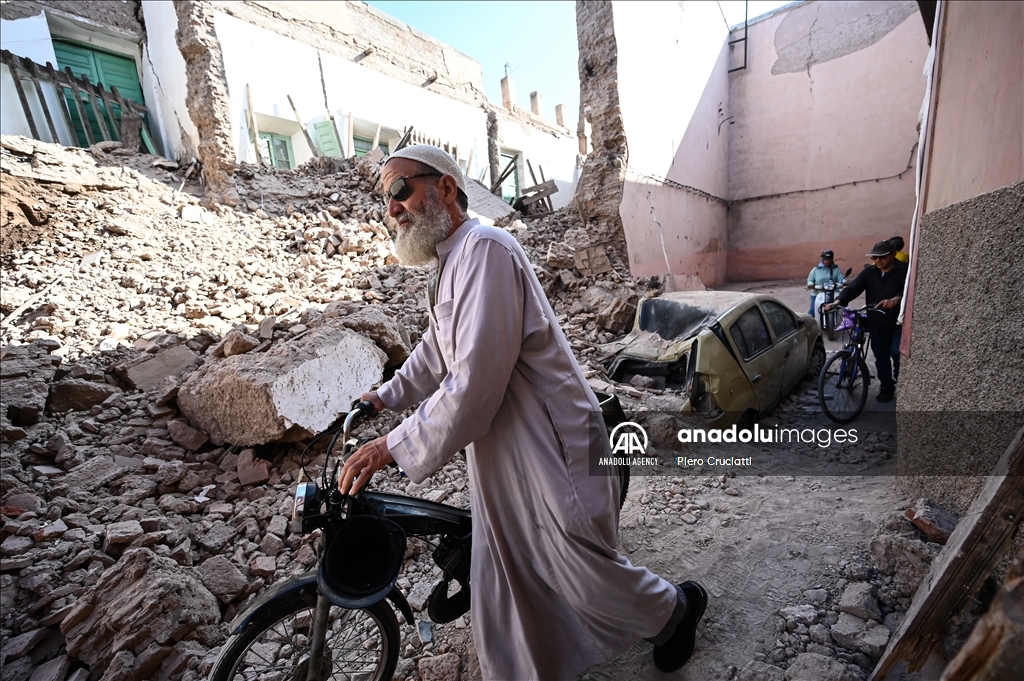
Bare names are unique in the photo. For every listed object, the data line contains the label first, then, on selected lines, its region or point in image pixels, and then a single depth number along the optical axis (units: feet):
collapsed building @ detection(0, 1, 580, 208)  28.37
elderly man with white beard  4.43
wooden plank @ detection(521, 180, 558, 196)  38.37
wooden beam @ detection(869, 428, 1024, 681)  4.79
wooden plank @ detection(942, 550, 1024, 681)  1.60
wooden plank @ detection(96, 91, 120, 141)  32.99
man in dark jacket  14.12
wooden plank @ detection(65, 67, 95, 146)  31.30
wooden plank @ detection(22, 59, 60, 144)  29.76
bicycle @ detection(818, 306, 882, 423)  14.42
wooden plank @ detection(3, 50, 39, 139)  29.01
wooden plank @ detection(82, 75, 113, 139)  32.04
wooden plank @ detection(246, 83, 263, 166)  32.83
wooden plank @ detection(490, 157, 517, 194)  43.50
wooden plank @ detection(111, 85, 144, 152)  33.42
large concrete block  10.47
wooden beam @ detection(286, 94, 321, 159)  36.55
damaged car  12.77
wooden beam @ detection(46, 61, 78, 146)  30.68
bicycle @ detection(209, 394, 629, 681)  4.62
